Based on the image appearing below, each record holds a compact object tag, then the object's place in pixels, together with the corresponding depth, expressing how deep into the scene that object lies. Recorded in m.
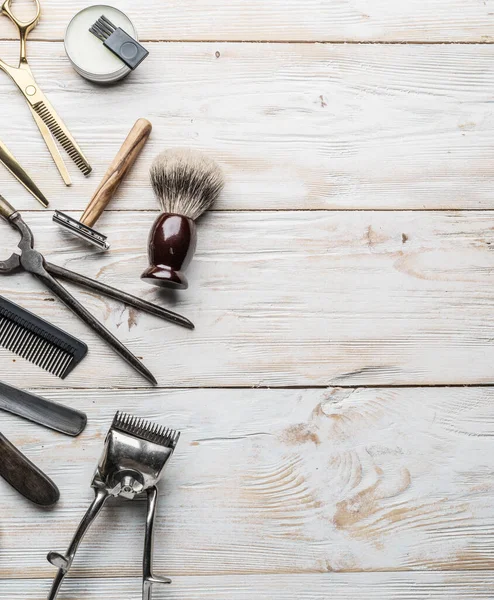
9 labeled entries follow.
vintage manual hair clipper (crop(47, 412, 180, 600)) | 0.92
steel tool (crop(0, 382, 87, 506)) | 0.96
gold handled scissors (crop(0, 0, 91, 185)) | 1.04
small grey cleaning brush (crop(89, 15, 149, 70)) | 1.02
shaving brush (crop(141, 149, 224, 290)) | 0.97
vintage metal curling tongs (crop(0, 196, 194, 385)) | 1.01
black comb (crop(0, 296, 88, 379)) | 1.01
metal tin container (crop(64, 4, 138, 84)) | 1.04
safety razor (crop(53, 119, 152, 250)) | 1.03
